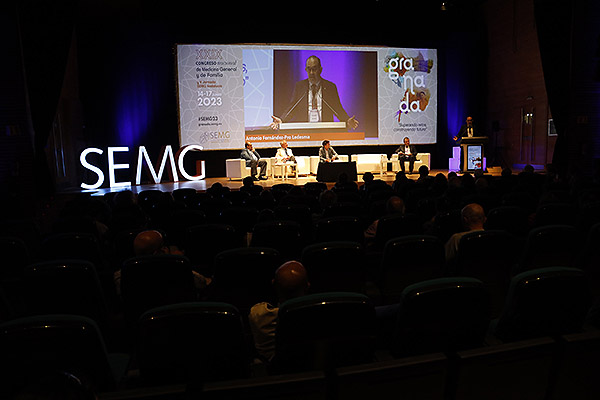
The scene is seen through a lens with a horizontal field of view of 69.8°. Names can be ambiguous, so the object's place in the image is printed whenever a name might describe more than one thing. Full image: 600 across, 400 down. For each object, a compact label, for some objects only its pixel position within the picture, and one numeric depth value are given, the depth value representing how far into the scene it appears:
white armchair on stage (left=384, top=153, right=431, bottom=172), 13.61
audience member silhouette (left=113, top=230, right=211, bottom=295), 2.68
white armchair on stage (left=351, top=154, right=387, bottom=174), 13.35
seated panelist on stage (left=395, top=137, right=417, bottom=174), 12.70
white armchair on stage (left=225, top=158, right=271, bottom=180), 12.45
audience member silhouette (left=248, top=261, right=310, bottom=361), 1.84
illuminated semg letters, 10.30
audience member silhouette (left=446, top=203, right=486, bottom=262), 3.18
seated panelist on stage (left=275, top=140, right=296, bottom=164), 12.09
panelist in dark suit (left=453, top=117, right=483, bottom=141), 12.68
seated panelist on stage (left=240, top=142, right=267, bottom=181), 11.98
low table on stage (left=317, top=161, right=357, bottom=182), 10.86
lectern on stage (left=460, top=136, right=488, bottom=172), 12.75
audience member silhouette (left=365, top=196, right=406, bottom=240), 4.08
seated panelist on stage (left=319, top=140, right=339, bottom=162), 12.17
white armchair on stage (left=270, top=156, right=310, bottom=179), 12.20
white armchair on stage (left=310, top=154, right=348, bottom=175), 13.37
